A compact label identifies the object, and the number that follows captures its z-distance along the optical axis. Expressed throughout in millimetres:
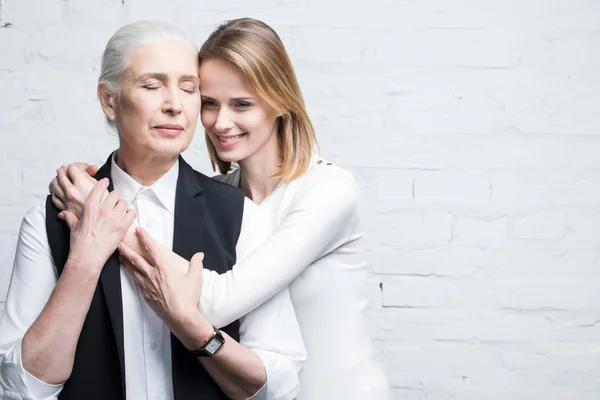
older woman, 1900
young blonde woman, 2137
